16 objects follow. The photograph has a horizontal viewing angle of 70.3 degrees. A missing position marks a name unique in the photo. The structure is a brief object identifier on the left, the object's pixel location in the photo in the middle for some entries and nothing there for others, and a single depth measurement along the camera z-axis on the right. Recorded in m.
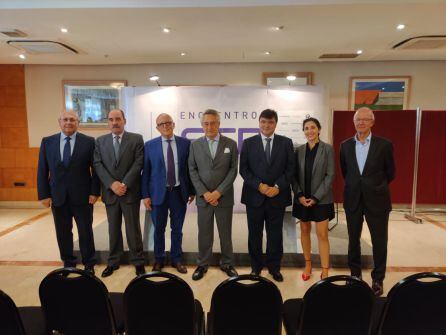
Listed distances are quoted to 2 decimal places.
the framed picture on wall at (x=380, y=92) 6.24
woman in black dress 2.93
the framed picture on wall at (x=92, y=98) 6.51
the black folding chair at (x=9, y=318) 1.38
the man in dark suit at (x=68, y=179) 3.08
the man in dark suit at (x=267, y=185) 2.99
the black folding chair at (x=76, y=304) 1.48
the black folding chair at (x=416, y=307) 1.41
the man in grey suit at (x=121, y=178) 3.14
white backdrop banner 5.39
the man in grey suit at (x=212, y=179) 3.07
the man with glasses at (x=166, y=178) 3.14
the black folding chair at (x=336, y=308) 1.39
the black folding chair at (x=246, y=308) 1.39
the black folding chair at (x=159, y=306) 1.39
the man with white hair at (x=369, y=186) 2.79
